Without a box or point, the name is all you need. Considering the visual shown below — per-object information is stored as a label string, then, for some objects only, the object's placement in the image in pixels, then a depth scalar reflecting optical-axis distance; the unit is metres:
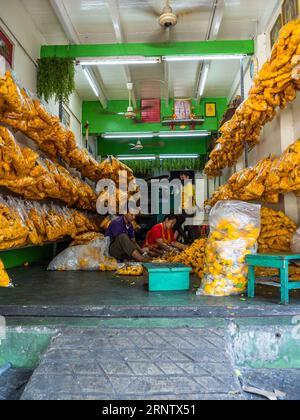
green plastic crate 3.36
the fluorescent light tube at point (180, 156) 12.77
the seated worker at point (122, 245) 5.62
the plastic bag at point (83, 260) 5.22
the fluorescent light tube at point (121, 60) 6.52
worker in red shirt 6.62
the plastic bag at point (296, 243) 3.40
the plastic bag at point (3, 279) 3.34
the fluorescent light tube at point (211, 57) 6.52
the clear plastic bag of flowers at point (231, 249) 3.00
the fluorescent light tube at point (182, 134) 10.80
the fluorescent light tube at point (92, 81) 7.90
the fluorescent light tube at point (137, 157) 12.77
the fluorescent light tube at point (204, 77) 8.12
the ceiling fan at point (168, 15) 5.52
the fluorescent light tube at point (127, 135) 11.08
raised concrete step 1.57
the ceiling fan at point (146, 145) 12.46
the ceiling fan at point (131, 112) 9.18
